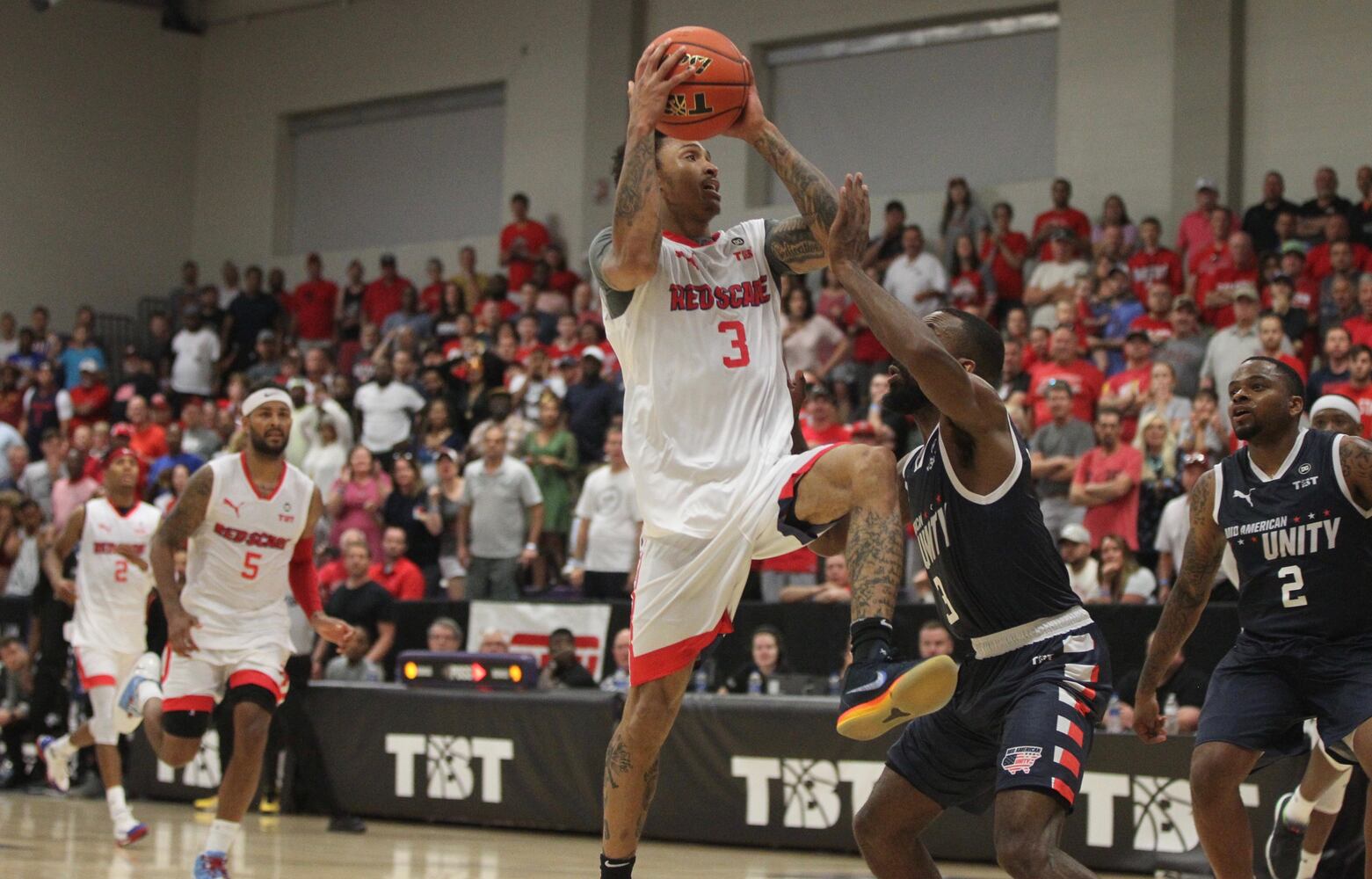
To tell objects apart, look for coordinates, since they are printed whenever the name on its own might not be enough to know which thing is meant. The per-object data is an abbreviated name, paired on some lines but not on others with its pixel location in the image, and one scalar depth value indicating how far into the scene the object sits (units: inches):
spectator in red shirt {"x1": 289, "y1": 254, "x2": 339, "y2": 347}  877.2
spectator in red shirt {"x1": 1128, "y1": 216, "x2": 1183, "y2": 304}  609.3
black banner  368.5
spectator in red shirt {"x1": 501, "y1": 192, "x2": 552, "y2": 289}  800.9
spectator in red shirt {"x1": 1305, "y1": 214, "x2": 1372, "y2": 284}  561.3
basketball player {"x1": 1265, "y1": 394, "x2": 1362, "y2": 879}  303.0
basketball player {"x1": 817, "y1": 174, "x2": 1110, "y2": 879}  197.0
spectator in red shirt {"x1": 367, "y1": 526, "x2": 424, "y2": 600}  565.6
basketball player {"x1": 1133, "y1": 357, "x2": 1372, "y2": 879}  251.1
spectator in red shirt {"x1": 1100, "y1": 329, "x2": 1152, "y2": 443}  530.3
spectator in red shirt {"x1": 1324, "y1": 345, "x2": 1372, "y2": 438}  479.8
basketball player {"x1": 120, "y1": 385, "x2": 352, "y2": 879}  336.5
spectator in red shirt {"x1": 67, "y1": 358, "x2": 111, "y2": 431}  816.9
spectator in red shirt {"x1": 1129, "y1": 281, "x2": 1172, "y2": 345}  561.9
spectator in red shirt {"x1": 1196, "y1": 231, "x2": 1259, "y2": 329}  576.1
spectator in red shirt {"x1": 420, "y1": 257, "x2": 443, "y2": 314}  816.3
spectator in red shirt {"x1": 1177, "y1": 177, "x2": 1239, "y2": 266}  620.4
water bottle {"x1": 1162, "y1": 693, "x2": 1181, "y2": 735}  395.2
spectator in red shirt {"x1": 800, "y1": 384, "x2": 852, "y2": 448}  526.3
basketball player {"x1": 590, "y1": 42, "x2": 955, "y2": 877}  214.5
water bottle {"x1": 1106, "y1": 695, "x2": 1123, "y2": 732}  394.0
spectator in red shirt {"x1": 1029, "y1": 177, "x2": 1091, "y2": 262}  653.3
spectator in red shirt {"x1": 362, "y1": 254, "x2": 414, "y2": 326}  842.8
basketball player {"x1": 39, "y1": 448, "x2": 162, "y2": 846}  464.8
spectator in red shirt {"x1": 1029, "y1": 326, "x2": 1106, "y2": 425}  540.4
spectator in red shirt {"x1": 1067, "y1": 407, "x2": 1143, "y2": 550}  491.5
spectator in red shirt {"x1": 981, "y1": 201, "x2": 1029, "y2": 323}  652.1
